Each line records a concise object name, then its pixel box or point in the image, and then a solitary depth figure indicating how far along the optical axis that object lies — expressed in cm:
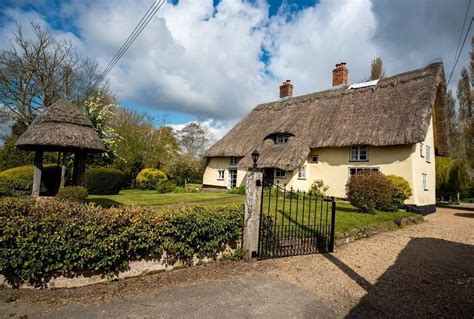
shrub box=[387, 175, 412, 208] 1451
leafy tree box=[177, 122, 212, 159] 4633
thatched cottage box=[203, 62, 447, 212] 1535
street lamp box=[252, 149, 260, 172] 702
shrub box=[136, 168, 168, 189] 2303
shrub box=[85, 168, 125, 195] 1744
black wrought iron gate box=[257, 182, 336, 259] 639
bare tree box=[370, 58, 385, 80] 2767
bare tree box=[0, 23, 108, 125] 2044
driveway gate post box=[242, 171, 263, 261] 611
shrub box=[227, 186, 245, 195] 1965
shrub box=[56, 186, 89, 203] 809
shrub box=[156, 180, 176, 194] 2090
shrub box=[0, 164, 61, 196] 1245
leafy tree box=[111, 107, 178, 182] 2402
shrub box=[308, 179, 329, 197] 1831
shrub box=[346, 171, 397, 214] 1223
